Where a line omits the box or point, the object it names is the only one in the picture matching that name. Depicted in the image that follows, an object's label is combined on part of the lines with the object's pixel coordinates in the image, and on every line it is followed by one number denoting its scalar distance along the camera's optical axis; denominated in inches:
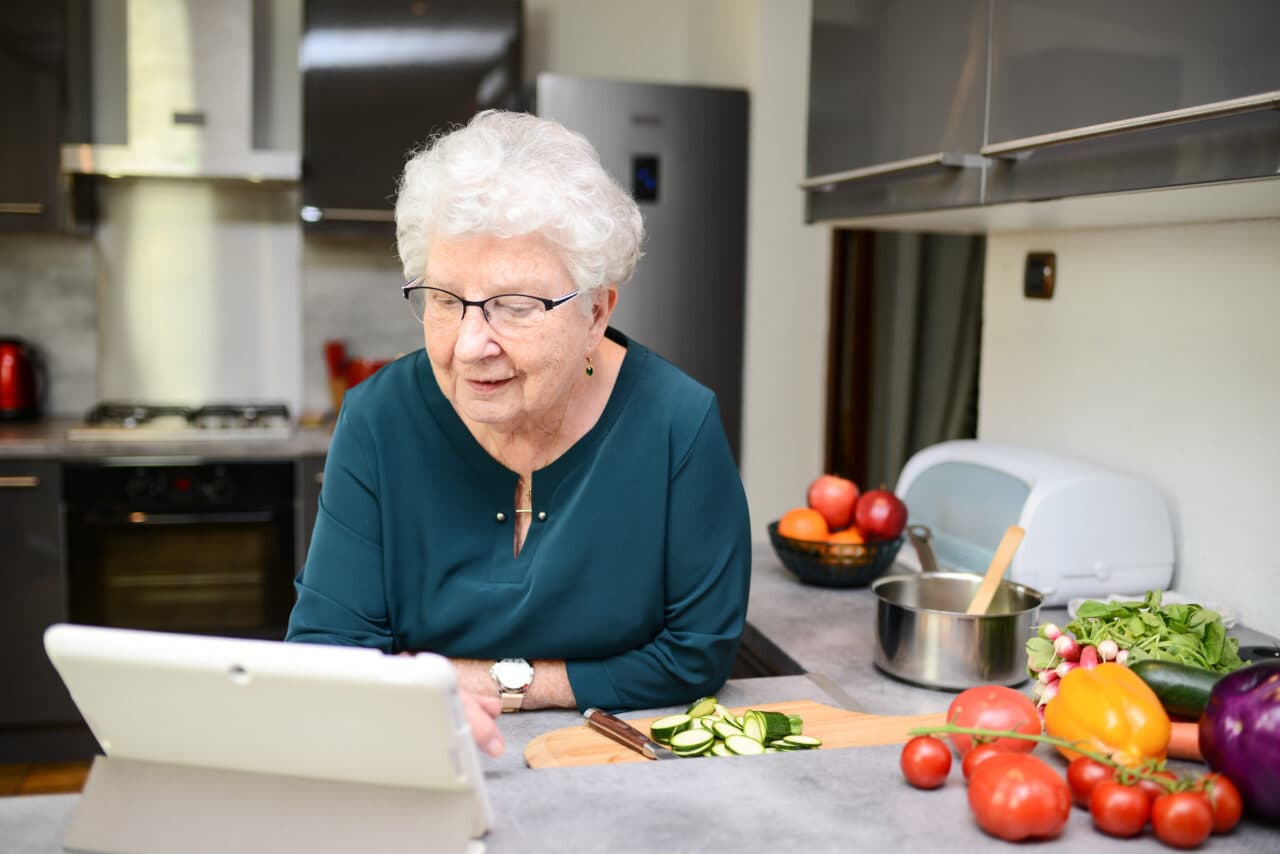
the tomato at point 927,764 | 40.4
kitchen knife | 49.6
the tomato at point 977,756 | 40.2
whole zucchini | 44.4
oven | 121.6
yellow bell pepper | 40.0
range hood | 130.1
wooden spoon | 58.4
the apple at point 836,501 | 78.5
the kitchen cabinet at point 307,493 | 124.4
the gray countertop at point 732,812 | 36.8
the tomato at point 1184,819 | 35.9
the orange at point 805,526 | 77.5
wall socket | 86.1
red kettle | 136.4
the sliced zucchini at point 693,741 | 49.3
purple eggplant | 37.2
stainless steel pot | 57.9
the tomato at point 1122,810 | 36.7
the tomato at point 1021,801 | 36.2
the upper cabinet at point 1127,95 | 43.4
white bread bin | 70.9
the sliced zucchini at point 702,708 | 52.2
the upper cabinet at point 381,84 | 132.1
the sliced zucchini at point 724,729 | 49.3
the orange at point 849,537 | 77.4
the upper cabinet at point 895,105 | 63.2
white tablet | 30.4
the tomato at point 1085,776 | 38.6
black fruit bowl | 76.4
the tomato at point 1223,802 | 37.2
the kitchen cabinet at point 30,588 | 120.2
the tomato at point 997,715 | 42.3
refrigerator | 133.2
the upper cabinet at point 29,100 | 125.6
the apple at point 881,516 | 76.2
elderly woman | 55.1
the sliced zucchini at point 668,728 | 51.0
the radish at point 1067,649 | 51.0
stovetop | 124.1
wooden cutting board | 49.3
